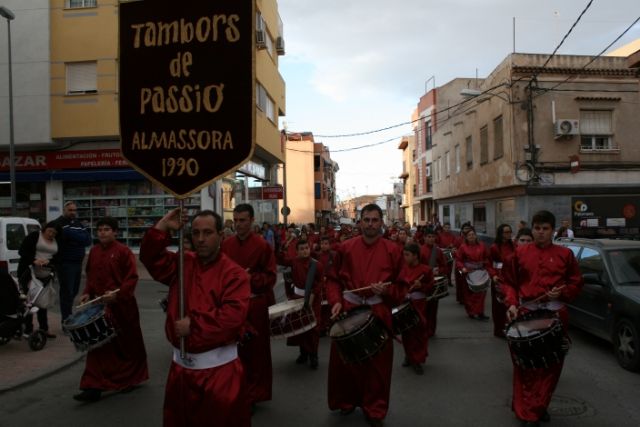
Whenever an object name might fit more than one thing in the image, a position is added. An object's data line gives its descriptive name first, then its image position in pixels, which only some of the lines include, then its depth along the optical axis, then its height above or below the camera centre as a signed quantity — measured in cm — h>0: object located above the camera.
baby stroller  746 -123
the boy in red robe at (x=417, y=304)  684 -114
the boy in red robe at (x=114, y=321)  570 -103
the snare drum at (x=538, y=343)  467 -105
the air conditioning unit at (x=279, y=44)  2742 +841
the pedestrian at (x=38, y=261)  819 -55
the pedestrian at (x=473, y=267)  991 -89
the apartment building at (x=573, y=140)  1928 +260
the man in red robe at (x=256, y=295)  549 -75
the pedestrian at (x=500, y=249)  870 -53
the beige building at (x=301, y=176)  5662 +435
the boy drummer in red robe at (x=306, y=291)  660 -94
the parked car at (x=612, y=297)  653 -101
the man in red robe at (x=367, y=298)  490 -71
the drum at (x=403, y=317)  584 -103
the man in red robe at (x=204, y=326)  322 -59
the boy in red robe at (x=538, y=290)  483 -66
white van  1209 -31
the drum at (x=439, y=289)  788 -101
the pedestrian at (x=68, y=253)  847 -46
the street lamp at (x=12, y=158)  1588 +184
